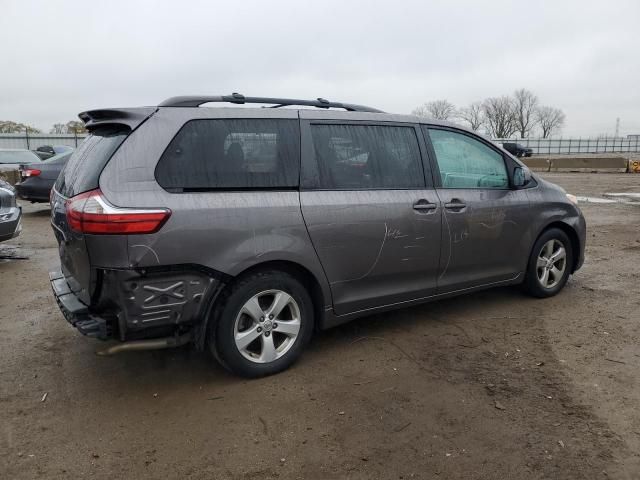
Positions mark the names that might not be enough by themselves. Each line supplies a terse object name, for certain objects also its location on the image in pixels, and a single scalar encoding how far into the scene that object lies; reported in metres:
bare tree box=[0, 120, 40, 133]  50.52
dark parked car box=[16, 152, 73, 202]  11.23
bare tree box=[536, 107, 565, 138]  98.81
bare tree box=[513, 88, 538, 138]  95.06
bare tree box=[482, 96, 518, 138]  94.50
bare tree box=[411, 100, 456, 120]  88.93
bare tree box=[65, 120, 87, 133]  43.74
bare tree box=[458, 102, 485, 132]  93.66
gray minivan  3.05
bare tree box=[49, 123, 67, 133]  54.75
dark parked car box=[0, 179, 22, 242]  6.77
